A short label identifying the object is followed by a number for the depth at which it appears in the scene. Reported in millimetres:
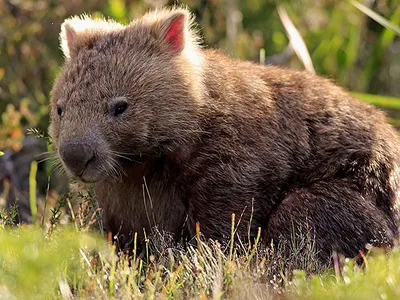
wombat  9305
